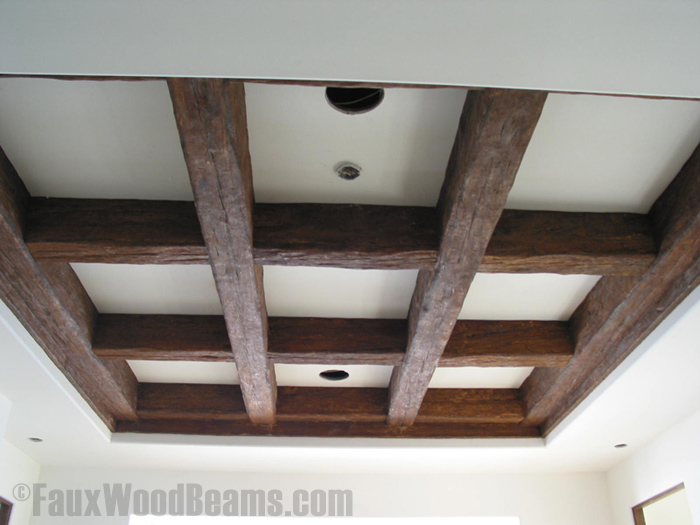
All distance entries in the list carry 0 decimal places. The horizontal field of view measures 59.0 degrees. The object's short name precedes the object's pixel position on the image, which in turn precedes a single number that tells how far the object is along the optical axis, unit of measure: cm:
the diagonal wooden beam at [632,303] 237
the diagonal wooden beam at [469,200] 182
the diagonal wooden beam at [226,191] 178
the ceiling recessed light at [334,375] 386
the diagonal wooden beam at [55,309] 237
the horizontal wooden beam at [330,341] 318
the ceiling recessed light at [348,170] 235
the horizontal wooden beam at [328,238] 243
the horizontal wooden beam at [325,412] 399
